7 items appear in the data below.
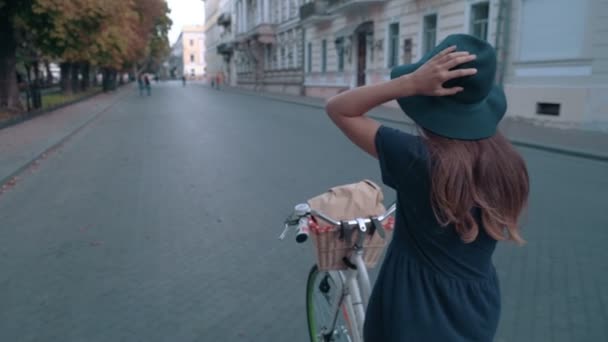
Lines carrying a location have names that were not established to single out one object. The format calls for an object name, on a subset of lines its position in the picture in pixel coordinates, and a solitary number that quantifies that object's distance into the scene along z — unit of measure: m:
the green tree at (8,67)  20.55
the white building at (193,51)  135.62
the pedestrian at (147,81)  47.15
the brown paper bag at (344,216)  2.22
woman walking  1.53
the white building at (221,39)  67.94
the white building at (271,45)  38.97
